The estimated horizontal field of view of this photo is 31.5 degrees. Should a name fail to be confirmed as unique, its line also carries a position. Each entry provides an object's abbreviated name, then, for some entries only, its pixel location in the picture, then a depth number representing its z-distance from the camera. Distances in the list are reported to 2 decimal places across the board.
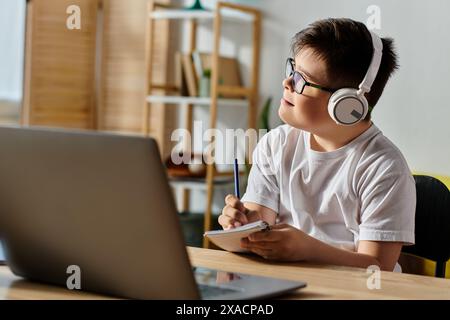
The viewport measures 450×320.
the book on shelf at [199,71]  4.14
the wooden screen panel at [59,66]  4.40
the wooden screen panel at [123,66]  4.56
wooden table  1.06
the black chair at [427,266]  1.79
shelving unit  3.98
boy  1.54
